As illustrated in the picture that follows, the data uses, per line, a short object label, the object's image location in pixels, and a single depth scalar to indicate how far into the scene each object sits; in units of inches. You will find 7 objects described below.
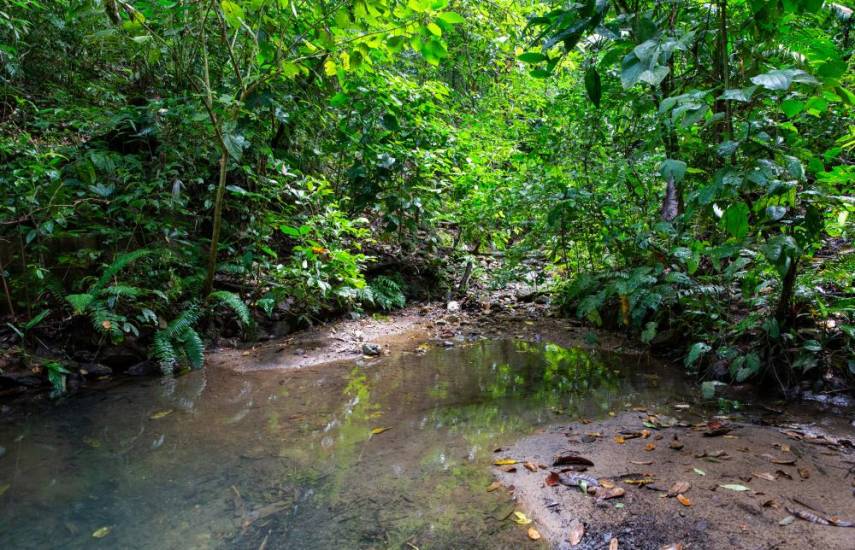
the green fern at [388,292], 260.8
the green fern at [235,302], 187.8
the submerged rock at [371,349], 195.6
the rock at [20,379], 150.1
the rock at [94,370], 163.8
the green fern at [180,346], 170.6
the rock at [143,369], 170.9
